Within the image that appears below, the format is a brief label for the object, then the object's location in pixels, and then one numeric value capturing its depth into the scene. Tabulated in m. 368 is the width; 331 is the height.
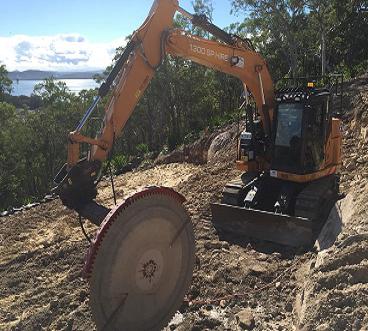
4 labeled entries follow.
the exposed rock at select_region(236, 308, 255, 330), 5.58
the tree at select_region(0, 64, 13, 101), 33.25
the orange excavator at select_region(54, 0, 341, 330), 5.04
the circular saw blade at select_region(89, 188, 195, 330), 4.84
